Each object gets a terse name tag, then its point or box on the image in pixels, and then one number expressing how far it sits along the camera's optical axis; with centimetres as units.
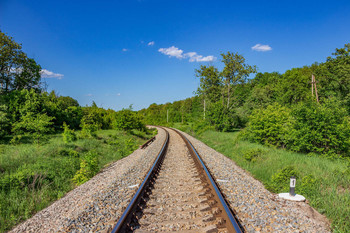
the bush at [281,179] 555
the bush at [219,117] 2288
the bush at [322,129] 834
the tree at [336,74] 2759
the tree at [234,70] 3002
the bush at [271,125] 1062
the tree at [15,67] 2151
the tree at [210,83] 3388
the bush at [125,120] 2200
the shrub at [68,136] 1383
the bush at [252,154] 896
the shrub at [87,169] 739
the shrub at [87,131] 1596
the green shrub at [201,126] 2486
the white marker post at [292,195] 442
